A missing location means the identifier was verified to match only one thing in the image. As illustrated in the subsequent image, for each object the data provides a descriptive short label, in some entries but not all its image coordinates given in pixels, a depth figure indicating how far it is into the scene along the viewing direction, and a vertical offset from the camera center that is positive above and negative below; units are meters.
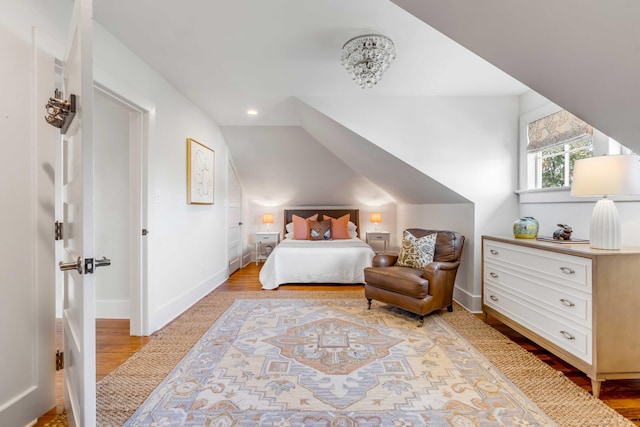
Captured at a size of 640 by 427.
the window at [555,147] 2.34 +0.61
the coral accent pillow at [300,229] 5.30 -0.33
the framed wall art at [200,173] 3.09 +0.49
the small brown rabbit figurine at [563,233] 2.17 -0.17
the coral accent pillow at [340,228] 5.40 -0.32
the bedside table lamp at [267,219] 5.65 -0.14
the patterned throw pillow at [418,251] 2.96 -0.44
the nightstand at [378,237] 5.59 -0.52
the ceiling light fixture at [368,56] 1.98 +1.21
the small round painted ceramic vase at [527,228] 2.46 -0.15
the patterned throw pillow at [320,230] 5.23 -0.35
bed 3.97 -0.77
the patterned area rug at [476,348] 1.45 -1.09
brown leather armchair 2.59 -0.69
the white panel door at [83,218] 0.94 -0.02
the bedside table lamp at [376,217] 5.78 -0.11
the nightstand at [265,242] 5.50 -0.62
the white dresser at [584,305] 1.58 -0.60
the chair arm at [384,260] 3.12 -0.57
